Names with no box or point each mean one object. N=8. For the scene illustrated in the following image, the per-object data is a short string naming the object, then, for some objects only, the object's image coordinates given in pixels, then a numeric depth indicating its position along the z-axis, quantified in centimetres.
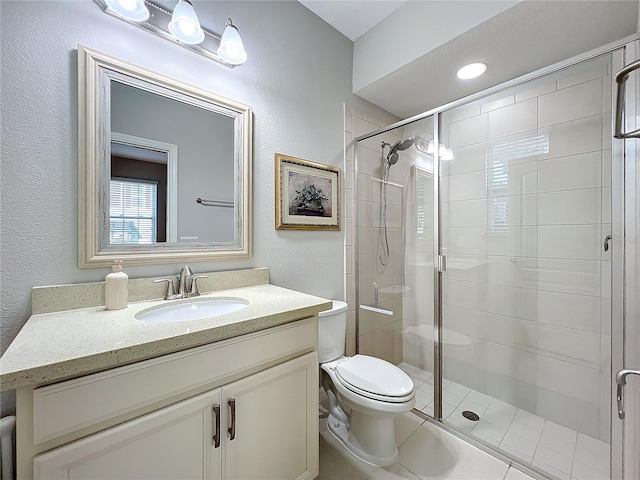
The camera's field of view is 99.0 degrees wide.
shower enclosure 131
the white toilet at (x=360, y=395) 129
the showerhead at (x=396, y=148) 195
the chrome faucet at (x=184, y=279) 124
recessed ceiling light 170
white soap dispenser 104
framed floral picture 165
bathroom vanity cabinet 64
